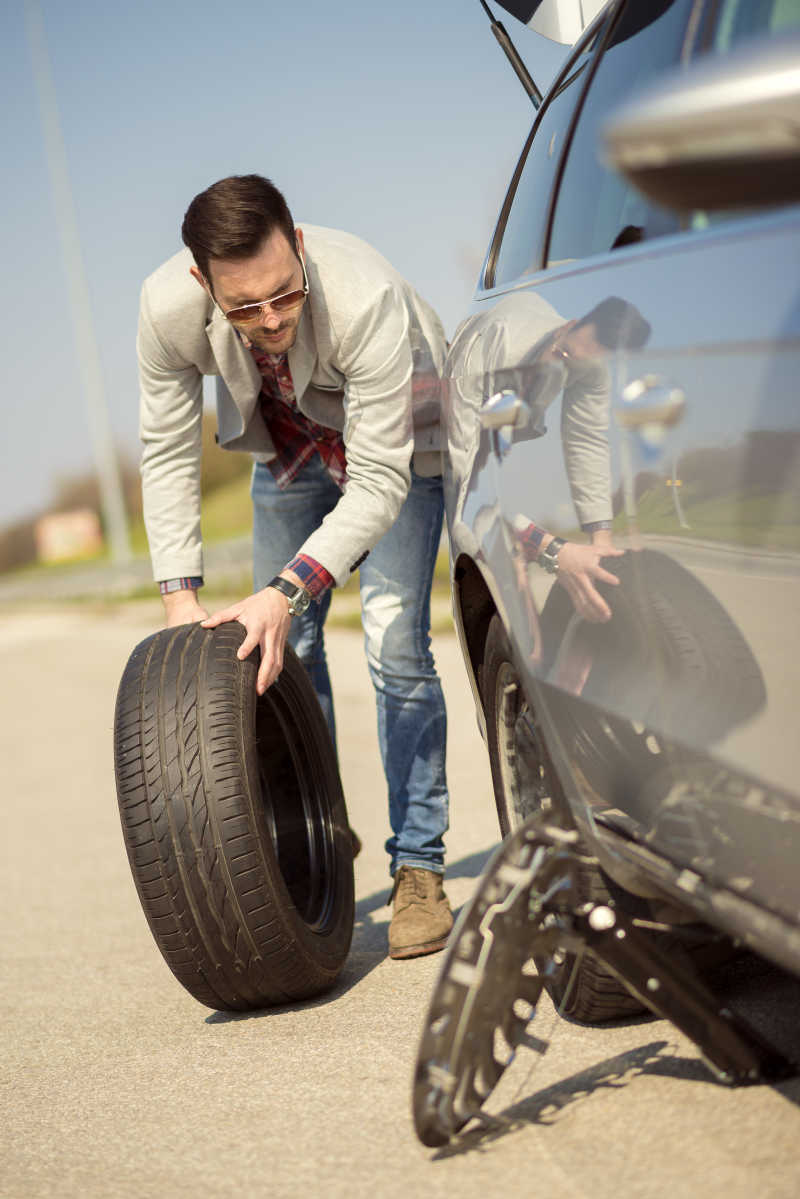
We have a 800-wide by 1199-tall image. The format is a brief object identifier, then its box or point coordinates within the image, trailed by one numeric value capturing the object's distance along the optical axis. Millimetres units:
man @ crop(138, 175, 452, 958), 3162
